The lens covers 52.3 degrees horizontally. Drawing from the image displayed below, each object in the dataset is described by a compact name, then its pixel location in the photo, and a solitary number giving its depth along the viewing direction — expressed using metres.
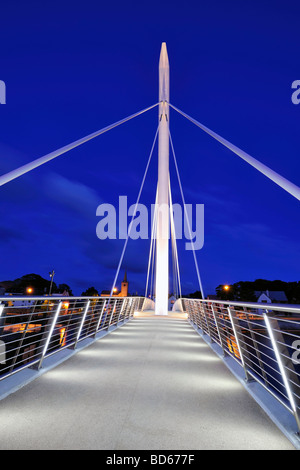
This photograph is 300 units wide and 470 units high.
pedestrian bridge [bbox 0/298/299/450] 2.29
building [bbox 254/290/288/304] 70.68
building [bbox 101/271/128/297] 88.10
